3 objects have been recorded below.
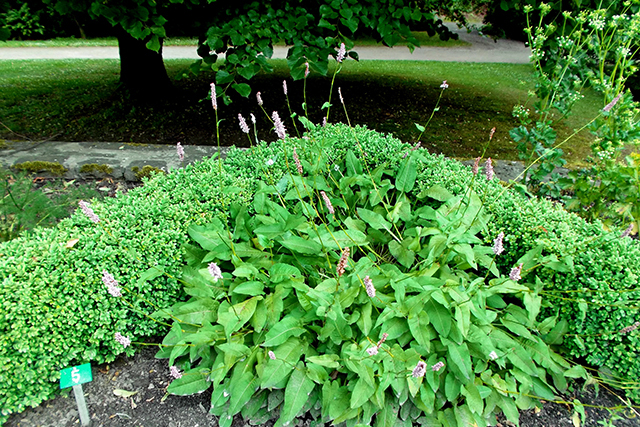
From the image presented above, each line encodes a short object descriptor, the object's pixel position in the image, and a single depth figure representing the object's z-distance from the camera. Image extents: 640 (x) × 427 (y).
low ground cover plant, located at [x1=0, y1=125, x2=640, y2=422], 1.97
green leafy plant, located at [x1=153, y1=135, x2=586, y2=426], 1.95
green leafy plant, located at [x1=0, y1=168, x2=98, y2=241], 2.70
